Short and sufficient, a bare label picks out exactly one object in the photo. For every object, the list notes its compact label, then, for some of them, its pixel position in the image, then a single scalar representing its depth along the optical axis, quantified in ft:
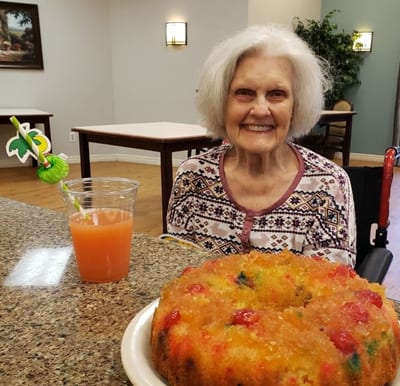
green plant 21.49
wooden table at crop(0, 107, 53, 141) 17.70
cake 1.35
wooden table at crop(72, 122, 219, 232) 9.98
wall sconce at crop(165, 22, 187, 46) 19.60
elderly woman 4.28
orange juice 2.55
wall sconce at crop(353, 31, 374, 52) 21.57
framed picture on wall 19.12
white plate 1.47
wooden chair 16.51
